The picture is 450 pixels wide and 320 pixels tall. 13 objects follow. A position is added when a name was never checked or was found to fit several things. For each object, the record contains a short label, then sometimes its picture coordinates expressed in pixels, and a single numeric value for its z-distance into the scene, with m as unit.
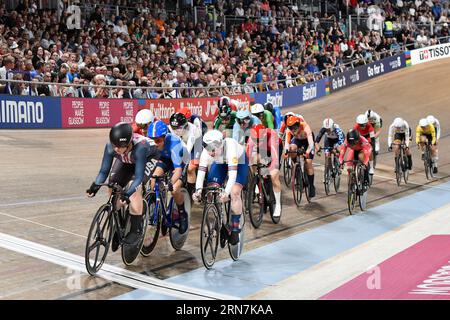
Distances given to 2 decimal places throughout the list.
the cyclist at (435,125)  15.53
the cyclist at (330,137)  12.59
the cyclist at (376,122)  14.83
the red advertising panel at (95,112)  17.16
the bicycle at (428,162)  15.41
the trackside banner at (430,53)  33.03
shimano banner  15.60
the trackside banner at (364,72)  29.36
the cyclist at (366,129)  13.12
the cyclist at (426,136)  15.43
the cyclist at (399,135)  14.54
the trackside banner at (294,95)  24.22
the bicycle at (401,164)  14.43
